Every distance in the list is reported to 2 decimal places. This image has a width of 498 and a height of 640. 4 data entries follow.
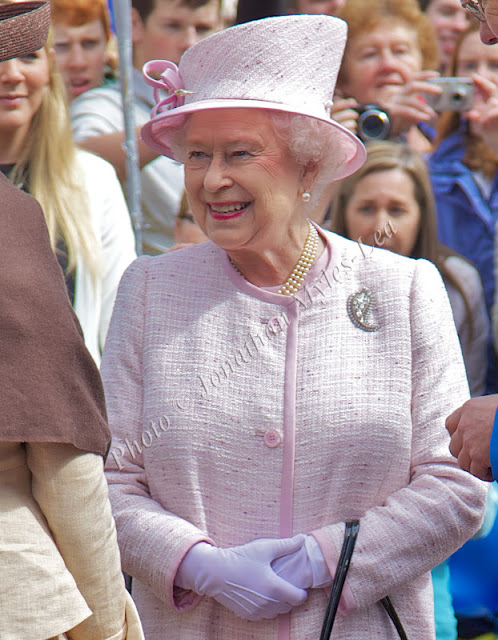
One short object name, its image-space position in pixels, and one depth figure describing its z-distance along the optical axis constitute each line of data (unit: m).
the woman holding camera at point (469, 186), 8.66
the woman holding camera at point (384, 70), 8.65
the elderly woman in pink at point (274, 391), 4.83
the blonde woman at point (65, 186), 6.97
